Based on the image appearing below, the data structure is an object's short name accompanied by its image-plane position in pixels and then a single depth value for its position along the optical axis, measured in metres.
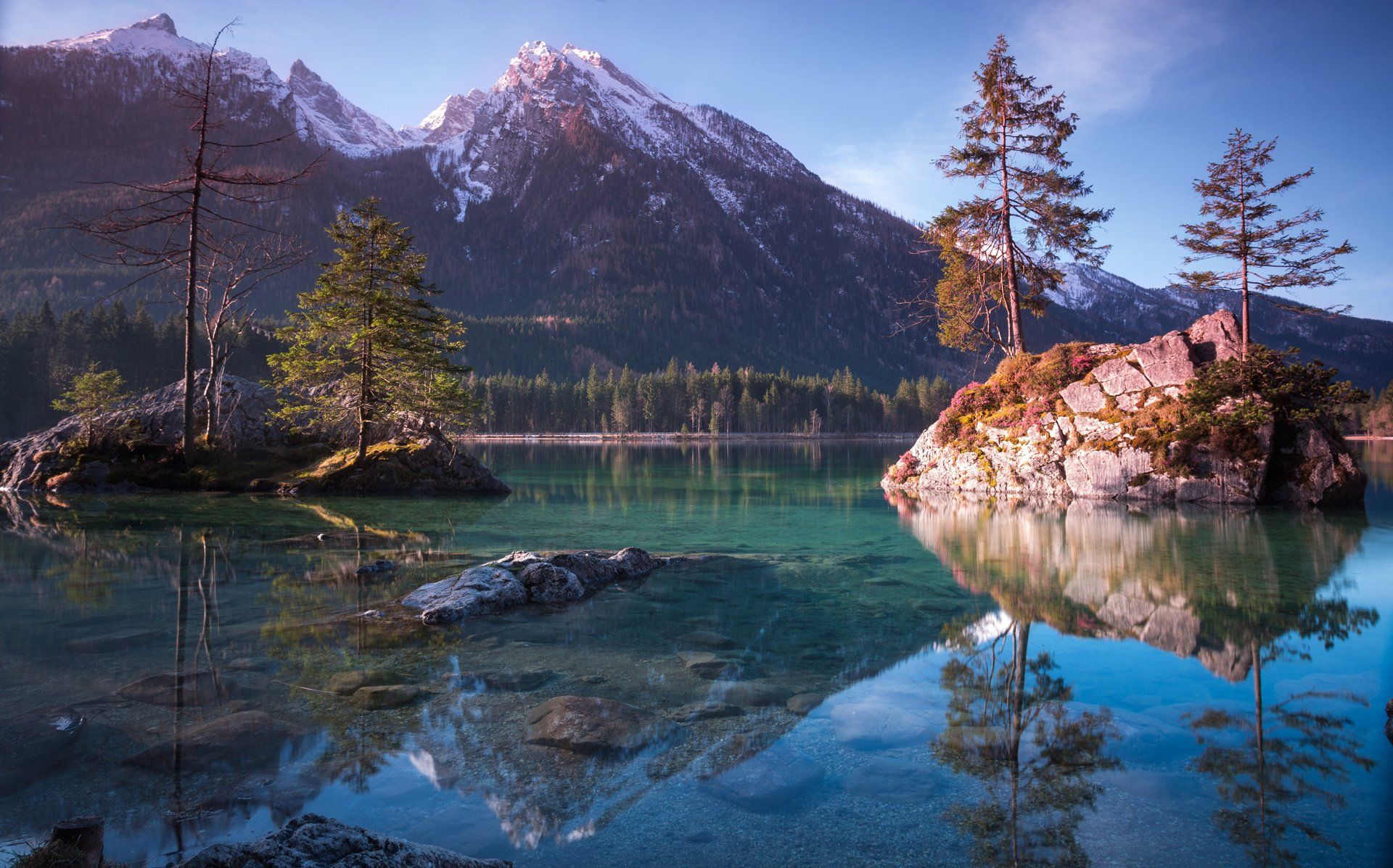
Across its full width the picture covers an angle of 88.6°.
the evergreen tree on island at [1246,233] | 28.12
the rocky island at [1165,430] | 23.72
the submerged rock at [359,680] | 6.82
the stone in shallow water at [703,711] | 6.33
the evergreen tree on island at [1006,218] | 29.12
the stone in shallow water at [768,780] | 4.89
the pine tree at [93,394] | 30.55
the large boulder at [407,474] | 27.41
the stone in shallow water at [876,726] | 5.85
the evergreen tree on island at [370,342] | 26.92
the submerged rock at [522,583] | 9.98
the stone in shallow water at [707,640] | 8.62
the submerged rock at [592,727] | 5.70
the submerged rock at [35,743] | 4.98
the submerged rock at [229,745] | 5.20
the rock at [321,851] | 3.01
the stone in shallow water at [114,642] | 7.98
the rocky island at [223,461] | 26.69
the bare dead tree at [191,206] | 22.23
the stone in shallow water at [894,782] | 4.94
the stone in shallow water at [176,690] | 6.47
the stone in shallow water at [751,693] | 6.75
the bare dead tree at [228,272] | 28.70
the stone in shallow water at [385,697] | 6.46
